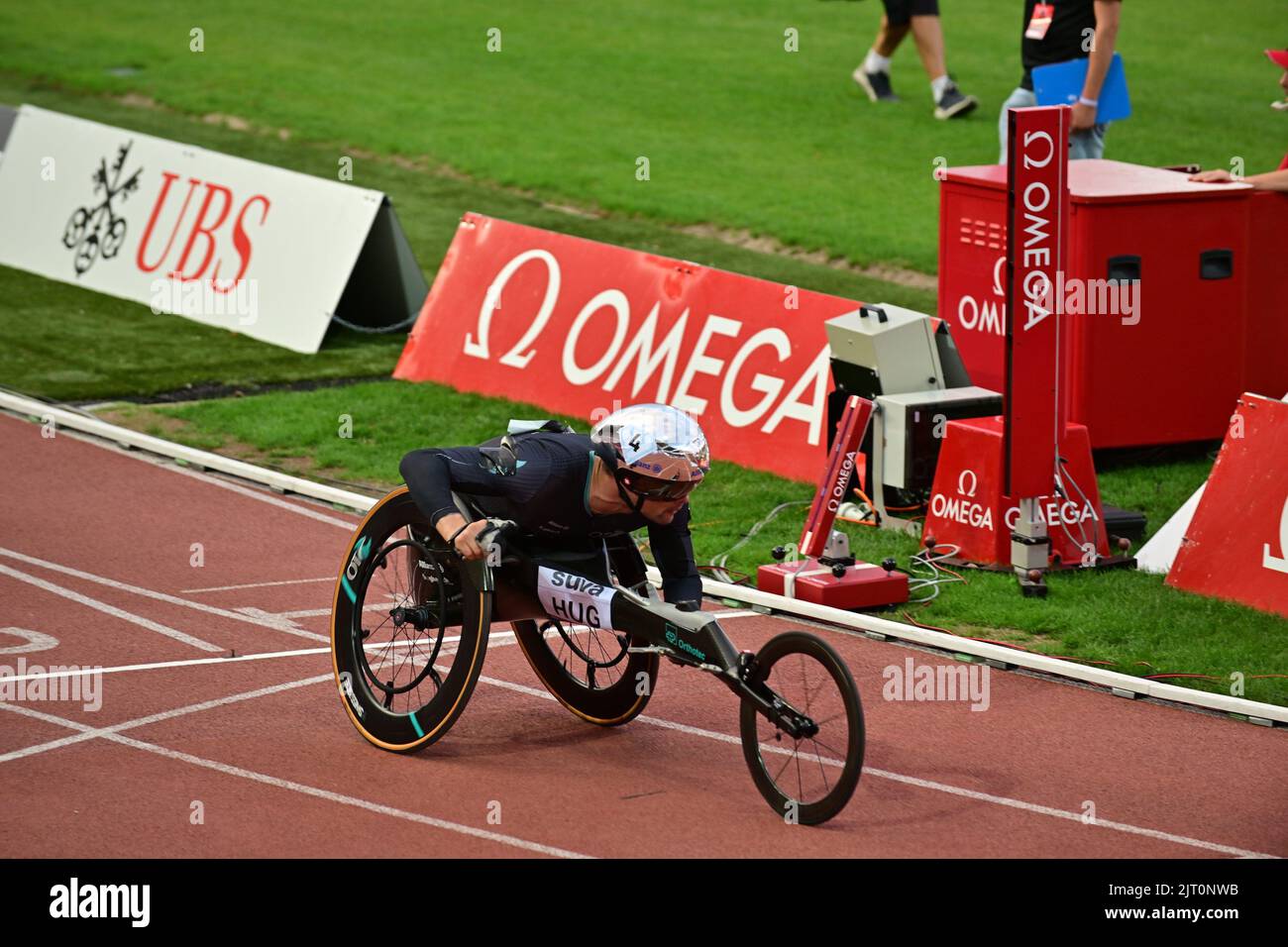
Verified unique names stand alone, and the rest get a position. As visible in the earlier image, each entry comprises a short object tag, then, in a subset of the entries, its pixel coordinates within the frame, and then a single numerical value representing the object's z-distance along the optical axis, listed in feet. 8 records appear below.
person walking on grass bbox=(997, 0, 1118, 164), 46.26
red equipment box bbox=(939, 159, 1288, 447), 40.91
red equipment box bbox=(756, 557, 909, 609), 33.35
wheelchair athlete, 24.48
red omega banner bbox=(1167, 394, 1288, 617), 33.01
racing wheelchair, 23.81
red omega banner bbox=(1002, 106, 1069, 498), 33.35
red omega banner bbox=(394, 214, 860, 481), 41.09
